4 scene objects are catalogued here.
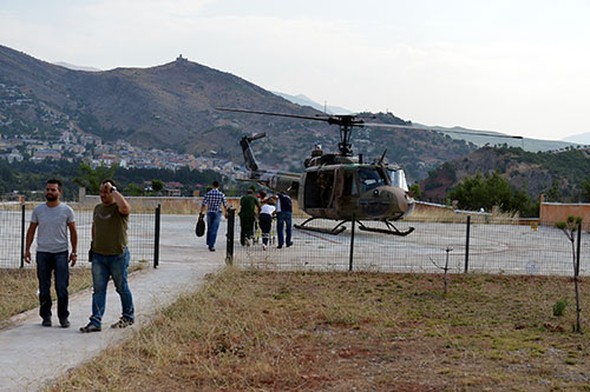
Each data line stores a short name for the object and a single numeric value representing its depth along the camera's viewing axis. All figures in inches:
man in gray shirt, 384.2
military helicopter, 885.2
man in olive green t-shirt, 382.9
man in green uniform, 774.5
